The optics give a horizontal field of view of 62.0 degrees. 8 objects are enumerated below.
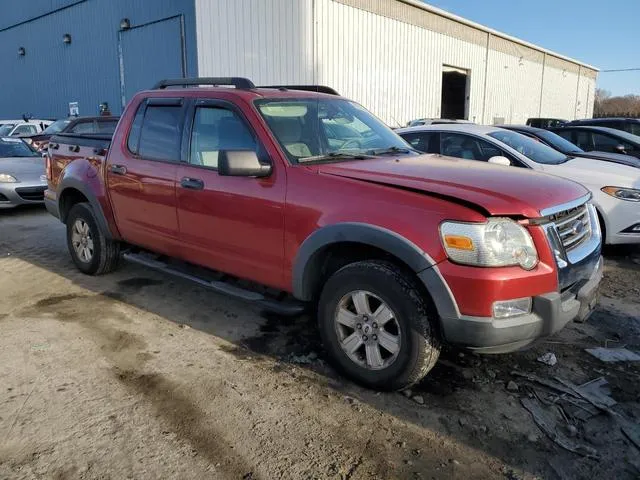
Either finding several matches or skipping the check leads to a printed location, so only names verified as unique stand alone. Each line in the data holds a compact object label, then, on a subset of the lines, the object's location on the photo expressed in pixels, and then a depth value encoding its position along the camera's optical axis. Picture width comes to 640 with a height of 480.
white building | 15.95
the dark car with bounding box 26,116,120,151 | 10.49
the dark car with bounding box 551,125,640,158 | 10.10
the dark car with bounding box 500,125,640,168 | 7.61
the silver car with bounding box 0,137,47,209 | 9.14
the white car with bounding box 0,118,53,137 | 15.95
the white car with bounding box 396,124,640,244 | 6.19
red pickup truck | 2.91
